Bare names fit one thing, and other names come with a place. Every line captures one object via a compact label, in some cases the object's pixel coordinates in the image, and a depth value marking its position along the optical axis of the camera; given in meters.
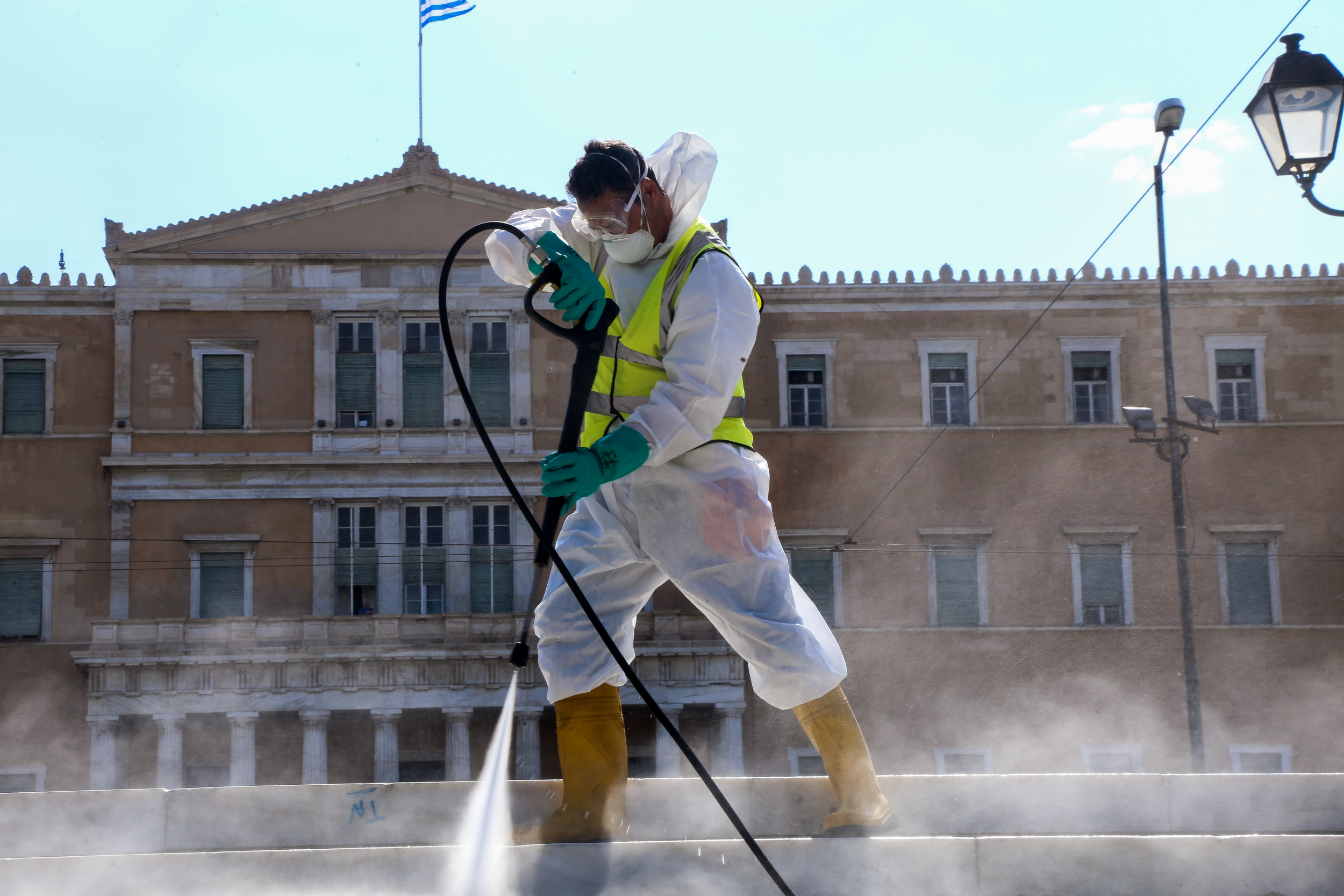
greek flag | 23.59
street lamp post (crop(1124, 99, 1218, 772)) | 15.40
